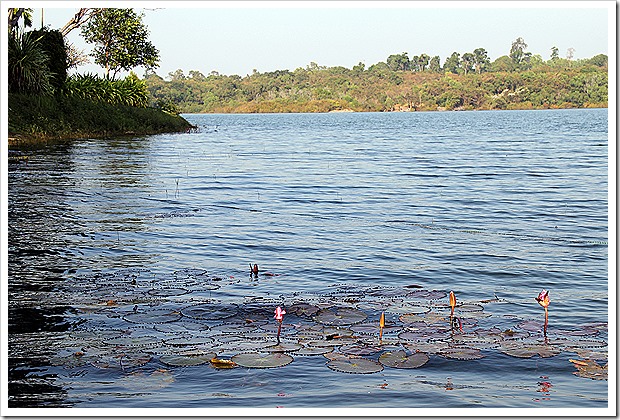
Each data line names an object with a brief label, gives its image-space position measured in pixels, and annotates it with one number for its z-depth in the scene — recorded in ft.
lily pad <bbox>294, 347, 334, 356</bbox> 21.68
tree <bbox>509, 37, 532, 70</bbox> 633.24
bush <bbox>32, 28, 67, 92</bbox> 125.80
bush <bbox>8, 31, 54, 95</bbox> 110.93
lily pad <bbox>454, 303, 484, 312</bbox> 27.37
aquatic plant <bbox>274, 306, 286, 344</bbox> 20.44
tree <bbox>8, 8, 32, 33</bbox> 117.34
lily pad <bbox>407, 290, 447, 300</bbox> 29.07
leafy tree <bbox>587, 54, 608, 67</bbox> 449.15
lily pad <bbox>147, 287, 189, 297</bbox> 28.72
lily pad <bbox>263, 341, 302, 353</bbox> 21.97
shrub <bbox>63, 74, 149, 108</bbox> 140.40
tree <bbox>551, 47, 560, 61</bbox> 625.82
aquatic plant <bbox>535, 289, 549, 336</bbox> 20.76
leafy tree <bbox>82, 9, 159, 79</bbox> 191.93
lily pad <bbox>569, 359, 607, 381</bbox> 20.49
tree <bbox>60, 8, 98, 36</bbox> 152.24
